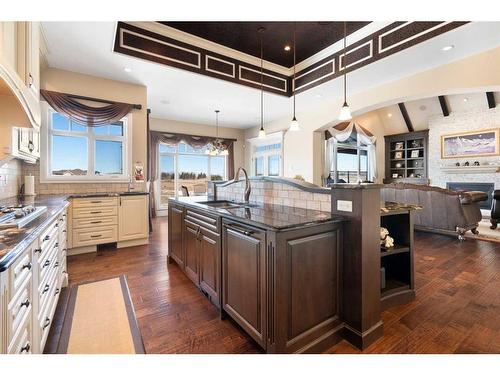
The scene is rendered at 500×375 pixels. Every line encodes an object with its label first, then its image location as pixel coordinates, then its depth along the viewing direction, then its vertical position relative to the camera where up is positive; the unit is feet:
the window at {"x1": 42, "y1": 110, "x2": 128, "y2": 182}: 12.76 +2.15
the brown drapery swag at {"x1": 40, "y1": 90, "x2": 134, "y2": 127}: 11.91 +4.20
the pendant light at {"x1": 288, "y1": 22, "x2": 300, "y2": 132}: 12.24 +3.22
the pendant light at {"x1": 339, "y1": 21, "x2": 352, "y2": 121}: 9.86 +3.12
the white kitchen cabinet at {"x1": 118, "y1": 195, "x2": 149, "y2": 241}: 12.84 -1.63
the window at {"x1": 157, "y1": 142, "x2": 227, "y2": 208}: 24.50 +2.14
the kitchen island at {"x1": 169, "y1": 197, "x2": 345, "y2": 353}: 4.57 -1.86
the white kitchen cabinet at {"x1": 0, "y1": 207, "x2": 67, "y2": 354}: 3.02 -1.79
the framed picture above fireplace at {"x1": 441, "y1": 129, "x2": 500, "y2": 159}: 22.74 +4.34
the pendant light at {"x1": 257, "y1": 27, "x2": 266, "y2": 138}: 11.34 +6.94
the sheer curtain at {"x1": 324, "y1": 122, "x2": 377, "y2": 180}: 23.20 +5.12
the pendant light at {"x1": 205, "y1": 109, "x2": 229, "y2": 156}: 24.51 +4.70
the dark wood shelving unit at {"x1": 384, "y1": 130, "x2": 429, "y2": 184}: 28.37 +3.67
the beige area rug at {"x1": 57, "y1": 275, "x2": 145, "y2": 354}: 5.33 -3.51
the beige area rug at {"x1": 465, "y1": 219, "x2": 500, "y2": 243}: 14.20 -3.07
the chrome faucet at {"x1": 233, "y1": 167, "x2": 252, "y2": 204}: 8.30 -0.06
